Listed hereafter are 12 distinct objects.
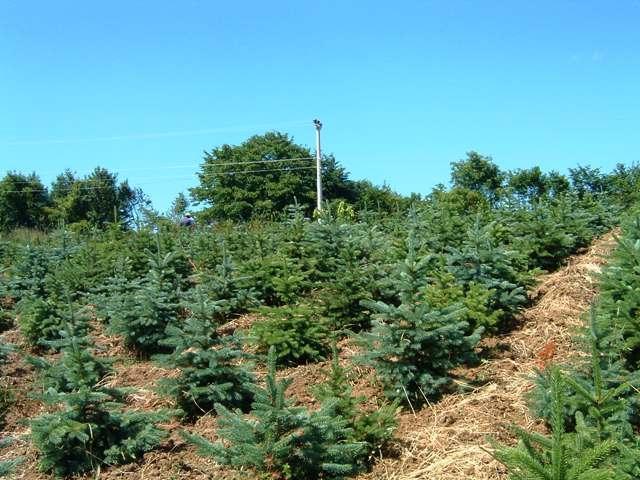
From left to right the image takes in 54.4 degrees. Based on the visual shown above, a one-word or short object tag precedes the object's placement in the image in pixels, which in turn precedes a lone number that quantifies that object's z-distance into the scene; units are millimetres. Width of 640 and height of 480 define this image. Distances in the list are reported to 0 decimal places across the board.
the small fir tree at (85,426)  4492
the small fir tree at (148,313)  6777
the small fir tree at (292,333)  6117
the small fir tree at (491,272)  6285
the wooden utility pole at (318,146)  31328
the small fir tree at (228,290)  7625
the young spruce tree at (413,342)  4953
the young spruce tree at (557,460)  2246
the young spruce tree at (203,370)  5223
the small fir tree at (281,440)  3824
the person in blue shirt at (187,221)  12528
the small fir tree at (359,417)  4367
